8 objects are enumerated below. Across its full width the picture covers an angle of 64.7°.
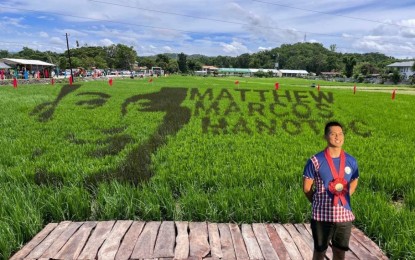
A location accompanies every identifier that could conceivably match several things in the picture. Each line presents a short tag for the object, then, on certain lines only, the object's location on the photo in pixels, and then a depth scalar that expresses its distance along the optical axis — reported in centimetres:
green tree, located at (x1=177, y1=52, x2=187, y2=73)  11512
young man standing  215
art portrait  490
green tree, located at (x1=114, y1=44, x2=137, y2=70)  9112
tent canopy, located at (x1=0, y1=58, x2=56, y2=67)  4625
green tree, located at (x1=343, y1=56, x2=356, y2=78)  8495
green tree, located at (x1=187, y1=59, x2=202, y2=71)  11925
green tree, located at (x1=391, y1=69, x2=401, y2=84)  5708
